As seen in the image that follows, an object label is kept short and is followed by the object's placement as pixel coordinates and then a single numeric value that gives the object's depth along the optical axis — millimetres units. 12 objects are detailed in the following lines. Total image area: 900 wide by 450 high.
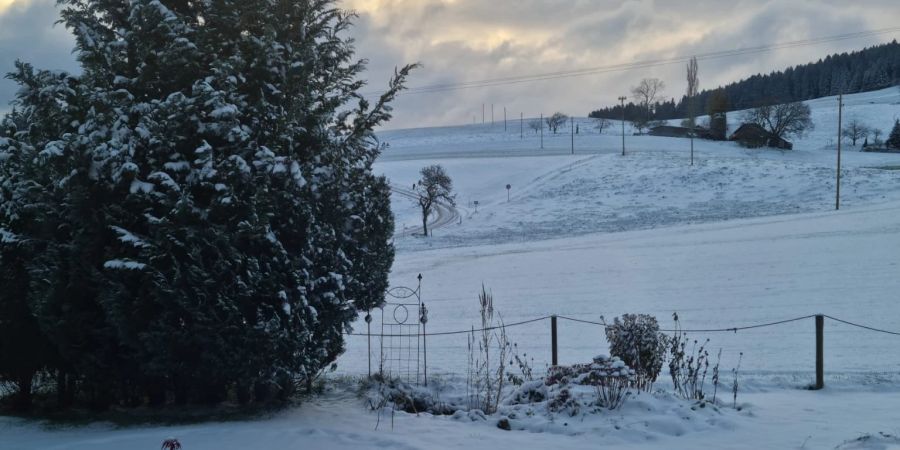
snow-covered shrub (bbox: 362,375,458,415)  7664
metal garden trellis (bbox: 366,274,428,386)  9992
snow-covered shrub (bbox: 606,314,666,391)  8227
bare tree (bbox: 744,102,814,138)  86994
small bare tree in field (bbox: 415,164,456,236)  43831
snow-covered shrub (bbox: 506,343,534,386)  8859
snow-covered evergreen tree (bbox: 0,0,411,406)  6621
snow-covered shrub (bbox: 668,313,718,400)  7489
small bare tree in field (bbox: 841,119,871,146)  89875
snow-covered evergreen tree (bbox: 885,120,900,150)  77312
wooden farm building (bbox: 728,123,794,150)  79938
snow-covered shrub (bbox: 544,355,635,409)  6766
